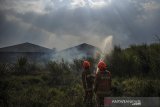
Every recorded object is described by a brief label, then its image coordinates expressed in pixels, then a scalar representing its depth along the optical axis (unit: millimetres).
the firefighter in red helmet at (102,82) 10414
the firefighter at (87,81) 12453
